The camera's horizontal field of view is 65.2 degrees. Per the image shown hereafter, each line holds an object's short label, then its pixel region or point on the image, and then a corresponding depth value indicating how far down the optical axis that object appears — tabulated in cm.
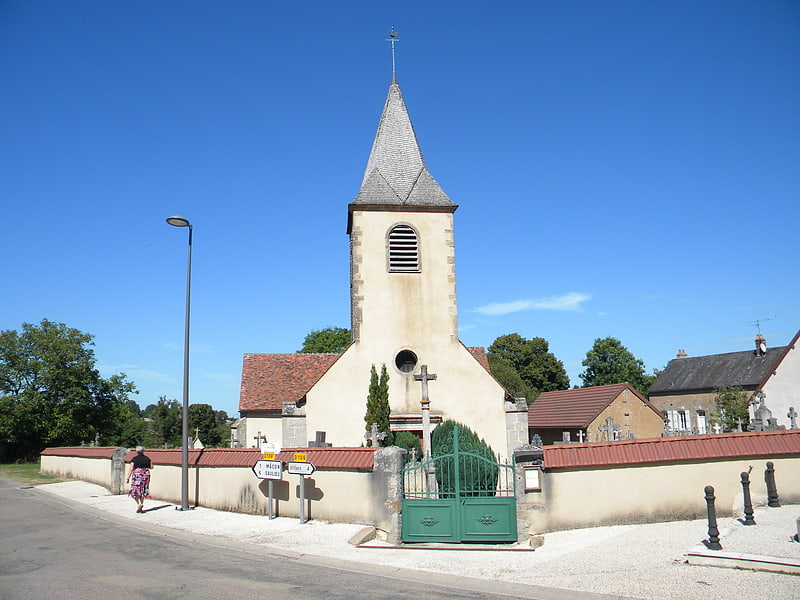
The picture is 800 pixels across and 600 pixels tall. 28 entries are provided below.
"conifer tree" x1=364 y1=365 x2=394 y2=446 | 1922
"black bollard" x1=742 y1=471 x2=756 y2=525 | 964
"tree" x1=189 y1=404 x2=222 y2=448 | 5684
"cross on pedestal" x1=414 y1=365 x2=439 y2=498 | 1705
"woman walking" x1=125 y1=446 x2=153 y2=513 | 1377
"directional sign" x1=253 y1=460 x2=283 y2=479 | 1228
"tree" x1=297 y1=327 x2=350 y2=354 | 5603
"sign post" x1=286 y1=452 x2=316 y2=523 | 1169
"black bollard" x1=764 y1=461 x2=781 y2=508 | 1046
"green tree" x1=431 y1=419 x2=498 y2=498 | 1065
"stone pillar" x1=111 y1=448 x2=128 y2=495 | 1758
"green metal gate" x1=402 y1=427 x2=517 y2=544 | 1040
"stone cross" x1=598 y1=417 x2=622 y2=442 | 2214
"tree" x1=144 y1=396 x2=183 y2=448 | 5211
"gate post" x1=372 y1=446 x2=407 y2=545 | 1051
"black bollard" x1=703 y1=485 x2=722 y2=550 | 821
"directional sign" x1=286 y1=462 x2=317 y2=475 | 1167
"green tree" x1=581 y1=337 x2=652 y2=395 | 6556
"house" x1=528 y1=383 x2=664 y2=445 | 3259
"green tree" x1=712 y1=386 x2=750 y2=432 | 3509
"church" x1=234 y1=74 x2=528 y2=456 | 1966
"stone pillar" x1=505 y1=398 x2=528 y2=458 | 2003
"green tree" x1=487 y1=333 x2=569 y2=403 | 6134
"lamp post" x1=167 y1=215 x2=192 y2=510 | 1377
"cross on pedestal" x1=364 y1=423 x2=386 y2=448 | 1476
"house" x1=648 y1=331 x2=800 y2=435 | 3947
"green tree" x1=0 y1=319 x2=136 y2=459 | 3838
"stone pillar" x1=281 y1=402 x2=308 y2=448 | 1903
